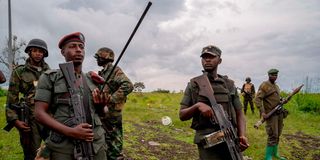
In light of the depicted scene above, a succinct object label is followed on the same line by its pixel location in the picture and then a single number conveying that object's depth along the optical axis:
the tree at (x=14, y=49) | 36.34
